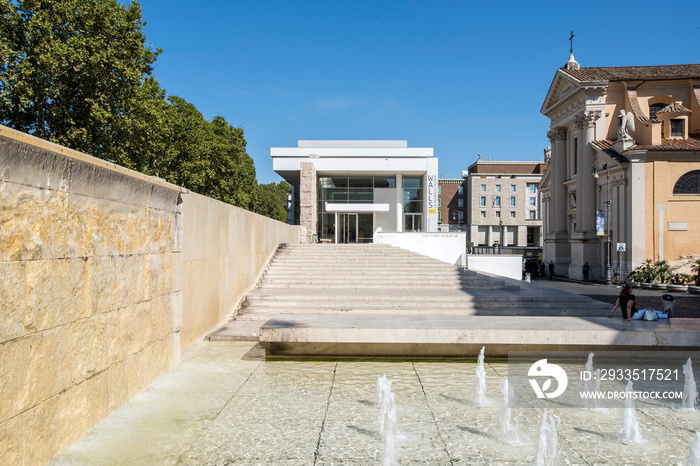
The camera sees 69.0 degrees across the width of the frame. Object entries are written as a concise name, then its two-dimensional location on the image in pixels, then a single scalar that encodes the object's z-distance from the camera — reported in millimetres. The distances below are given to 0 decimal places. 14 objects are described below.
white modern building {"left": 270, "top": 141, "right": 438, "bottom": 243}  38469
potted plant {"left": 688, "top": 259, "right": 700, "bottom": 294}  26861
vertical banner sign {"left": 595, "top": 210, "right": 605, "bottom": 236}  36562
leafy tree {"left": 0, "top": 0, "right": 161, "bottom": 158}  18453
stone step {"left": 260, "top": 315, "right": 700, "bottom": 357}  8320
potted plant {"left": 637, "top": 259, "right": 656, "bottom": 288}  31344
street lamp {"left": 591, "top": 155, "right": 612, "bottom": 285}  35594
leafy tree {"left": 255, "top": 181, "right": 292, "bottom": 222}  75250
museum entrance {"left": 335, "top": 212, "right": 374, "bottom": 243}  39938
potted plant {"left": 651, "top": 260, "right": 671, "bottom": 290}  31328
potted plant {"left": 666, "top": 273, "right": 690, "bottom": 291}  29016
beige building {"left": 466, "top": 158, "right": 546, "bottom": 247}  85562
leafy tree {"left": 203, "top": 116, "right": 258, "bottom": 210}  37844
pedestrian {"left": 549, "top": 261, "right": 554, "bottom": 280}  41856
